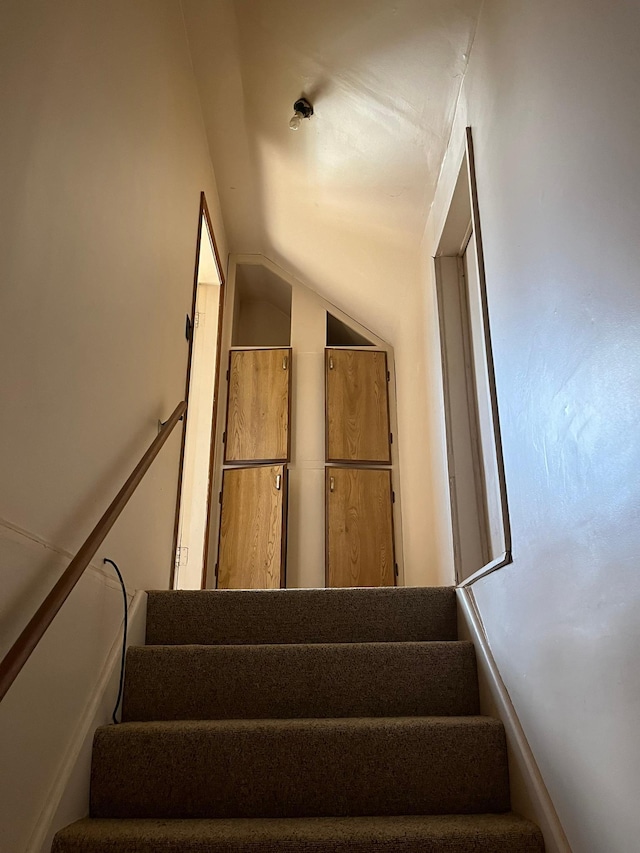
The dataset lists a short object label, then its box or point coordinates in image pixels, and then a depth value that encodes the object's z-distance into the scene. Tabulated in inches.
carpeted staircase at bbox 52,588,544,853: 58.6
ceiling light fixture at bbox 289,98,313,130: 127.0
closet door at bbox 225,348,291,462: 171.2
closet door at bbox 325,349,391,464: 173.8
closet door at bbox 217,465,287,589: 157.1
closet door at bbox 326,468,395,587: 160.7
